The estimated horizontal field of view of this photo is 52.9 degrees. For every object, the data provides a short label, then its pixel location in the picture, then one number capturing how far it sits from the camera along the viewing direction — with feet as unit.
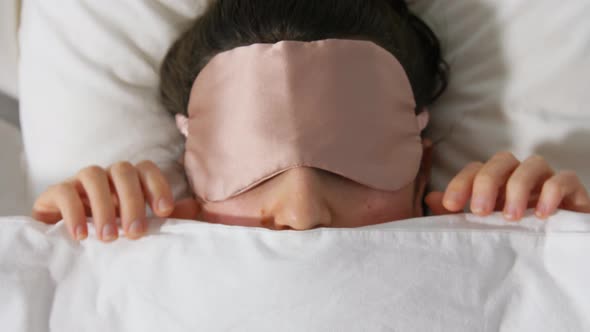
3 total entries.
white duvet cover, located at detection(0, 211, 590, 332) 2.34
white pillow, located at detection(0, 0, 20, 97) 3.74
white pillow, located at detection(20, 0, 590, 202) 3.24
